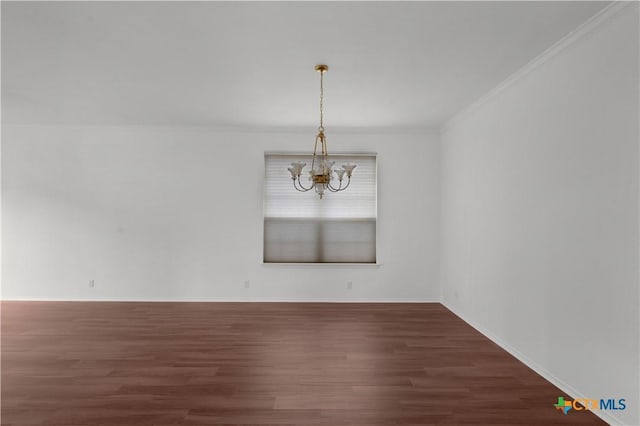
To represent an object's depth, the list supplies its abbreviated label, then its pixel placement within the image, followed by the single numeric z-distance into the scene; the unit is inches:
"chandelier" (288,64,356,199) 128.0
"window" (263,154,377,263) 225.5
